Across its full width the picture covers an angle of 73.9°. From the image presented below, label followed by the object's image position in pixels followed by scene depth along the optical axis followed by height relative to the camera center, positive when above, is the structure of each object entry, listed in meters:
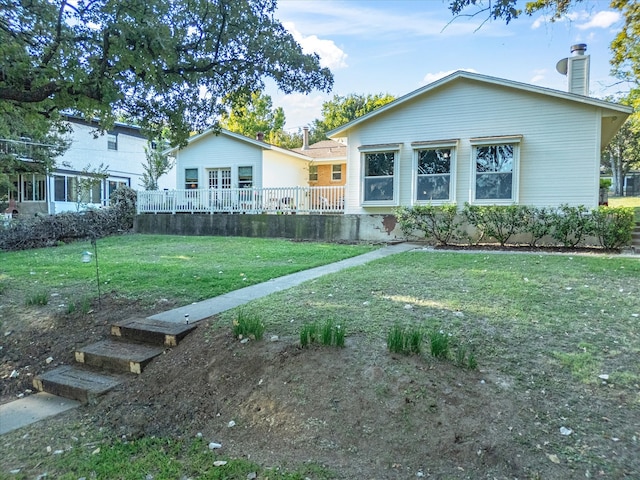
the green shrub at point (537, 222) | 10.79 -0.15
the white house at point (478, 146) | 11.86 +2.13
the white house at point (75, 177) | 23.27 +1.92
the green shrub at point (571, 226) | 10.34 -0.22
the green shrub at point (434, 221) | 11.91 -0.18
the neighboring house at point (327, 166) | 22.64 +2.64
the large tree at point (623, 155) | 34.00 +5.25
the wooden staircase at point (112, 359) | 3.89 -1.48
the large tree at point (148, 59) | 4.79 +2.00
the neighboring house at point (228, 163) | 19.72 +2.38
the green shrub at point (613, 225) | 9.95 -0.19
